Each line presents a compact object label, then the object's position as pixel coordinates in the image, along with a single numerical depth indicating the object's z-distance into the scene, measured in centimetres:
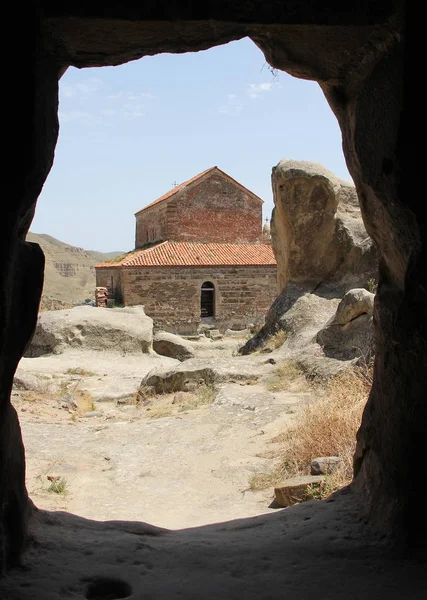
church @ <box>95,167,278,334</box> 2472
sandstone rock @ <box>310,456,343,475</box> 425
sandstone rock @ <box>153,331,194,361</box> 1416
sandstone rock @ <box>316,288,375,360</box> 855
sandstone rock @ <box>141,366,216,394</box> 892
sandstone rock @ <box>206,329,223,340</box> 2342
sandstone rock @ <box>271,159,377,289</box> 1119
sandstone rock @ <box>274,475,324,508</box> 408
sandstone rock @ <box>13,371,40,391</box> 866
